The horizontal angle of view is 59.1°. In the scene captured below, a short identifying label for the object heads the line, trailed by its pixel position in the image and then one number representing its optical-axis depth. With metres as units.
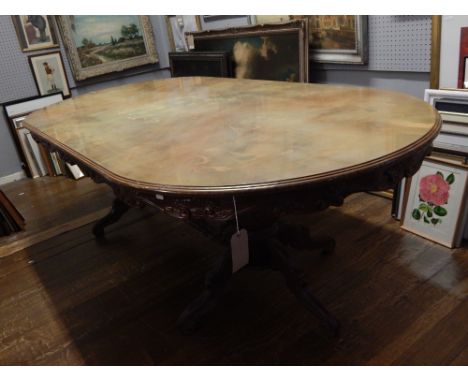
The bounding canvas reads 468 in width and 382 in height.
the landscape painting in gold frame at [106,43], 3.76
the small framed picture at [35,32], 3.47
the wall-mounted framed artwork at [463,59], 1.92
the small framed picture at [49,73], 3.63
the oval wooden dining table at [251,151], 1.09
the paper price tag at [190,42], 3.73
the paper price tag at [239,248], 1.34
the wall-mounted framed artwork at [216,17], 3.29
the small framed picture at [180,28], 3.73
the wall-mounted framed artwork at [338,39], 2.45
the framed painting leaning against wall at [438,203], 1.95
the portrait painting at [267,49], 2.70
